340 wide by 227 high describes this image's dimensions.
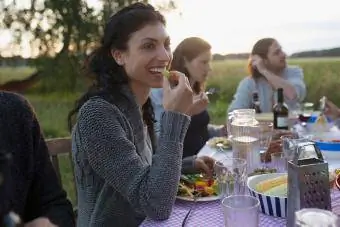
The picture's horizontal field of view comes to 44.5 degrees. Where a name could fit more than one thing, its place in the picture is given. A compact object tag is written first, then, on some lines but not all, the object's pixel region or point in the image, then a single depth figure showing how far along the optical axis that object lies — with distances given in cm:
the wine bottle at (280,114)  248
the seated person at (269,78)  354
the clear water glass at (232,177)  124
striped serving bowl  115
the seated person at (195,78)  280
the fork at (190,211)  119
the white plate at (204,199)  134
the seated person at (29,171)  104
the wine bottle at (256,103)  312
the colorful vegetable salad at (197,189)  136
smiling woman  121
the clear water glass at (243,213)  100
